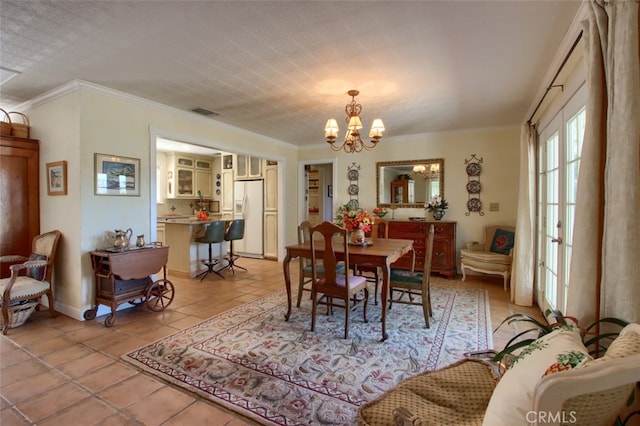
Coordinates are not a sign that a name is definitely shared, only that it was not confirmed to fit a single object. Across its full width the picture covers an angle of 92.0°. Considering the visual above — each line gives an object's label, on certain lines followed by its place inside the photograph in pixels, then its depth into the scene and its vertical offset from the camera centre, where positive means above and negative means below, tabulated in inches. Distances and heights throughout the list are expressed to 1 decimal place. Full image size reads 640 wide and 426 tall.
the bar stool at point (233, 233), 203.3 -17.5
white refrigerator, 254.8 -5.3
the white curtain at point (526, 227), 139.3 -9.0
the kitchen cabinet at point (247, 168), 256.1 +33.0
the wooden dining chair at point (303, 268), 128.9 -26.6
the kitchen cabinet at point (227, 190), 272.8 +15.0
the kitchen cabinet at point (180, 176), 275.1 +27.3
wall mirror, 204.5 +17.5
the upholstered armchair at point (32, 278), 110.3 -28.3
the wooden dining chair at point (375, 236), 152.0 -18.0
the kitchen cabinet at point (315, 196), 295.6 +10.6
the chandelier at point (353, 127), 120.5 +31.7
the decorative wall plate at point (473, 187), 194.1 +12.9
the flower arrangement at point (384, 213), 209.6 -4.1
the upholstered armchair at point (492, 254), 165.9 -26.0
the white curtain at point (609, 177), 46.3 +5.0
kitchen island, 193.6 -26.5
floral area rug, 71.7 -44.6
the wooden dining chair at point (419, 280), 112.8 -27.9
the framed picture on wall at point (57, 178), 123.5 +11.7
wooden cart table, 117.6 -27.9
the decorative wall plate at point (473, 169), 193.5 +24.1
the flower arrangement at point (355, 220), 123.4 -5.3
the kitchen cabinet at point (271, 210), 247.4 -2.6
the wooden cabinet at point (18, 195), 130.5 +4.7
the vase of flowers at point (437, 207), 199.0 +0.1
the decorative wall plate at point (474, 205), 193.9 +1.4
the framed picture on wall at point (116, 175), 123.9 +13.2
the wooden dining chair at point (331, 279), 104.3 -26.0
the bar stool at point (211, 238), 187.2 -19.5
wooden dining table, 103.7 -16.9
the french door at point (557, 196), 93.7 +4.3
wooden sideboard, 188.1 -20.6
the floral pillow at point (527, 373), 34.0 -20.0
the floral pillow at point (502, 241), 172.7 -19.3
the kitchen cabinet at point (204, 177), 291.4 +28.9
